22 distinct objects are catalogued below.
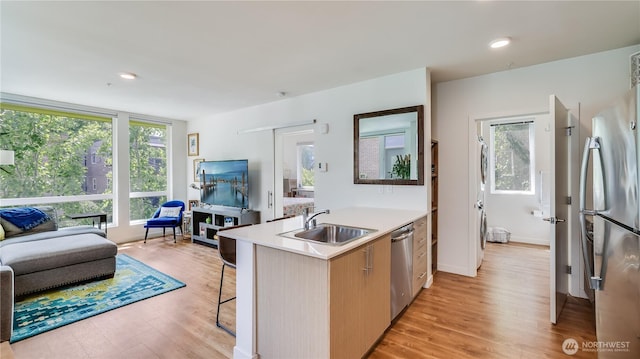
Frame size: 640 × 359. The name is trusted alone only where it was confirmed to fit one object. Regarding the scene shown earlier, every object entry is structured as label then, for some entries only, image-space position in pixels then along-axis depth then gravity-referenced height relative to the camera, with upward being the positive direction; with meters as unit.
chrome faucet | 2.17 -0.32
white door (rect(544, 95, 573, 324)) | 2.41 -0.25
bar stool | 2.36 -0.63
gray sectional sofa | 2.93 -0.82
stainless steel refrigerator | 1.33 -0.27
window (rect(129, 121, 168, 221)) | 5.52 +0.24
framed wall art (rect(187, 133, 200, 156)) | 6.03 +0.77
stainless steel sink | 2.17 -0.43
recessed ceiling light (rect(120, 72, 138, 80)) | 3.29 +1.22
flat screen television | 4.80 -0.06
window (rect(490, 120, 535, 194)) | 5.31 +0.38
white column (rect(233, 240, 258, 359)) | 1.91 -0.83
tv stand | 4.78 -0.70
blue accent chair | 5.15 -0.70
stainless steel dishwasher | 2.35 -0.76
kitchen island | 1.60 -0.72
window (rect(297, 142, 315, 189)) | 6.68 +0.33
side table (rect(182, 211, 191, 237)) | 5.91 -0.95
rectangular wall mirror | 3.19 +0.38
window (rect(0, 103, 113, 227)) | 4.22 +0.35
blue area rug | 2.47 -1.21
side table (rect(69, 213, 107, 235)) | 4.51 -0.57
